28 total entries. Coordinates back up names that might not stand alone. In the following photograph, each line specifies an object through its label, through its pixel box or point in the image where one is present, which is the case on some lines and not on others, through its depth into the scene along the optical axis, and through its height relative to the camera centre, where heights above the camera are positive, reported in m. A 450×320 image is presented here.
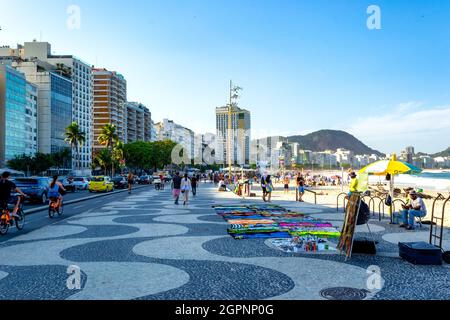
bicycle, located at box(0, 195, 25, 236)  11.30 -1.55
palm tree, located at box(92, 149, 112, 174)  95.81 +2.15
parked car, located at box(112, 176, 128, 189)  46.23 -1.81
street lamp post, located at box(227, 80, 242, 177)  38.22 +6.64
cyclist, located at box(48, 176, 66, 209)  15.39 -0.90
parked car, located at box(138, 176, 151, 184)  66.12 -2.29
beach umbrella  13.59 -0.16
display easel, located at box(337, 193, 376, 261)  7.97 -1.25
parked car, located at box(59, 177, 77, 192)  37.28 -1.77
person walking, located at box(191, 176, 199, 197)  30.16 -1.48
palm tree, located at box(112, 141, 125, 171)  92.29 +3.63
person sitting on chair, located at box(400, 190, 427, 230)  12.06 -1.44
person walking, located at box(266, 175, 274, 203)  22.70 -1.16
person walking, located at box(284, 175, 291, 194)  35.74 -1.93
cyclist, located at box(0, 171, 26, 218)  11.16 -0.61
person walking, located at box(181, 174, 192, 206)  20.48 -1.07
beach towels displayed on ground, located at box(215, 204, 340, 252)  9.09 -1.94
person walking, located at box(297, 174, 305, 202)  24.20 -1.21
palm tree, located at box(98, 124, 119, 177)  88.69 +7.15
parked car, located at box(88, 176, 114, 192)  36.00 -1.62
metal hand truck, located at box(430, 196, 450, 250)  10.22 -2.01
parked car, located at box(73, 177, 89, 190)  44.62 -1.80
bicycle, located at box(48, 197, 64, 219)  15.75 -1.63
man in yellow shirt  14.02 -0.75
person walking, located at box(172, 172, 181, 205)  21.94 -1.09
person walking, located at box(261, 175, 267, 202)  23.16 -1.18
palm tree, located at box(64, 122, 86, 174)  97.50 +8.19
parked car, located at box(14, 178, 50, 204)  22.72 -1.18
